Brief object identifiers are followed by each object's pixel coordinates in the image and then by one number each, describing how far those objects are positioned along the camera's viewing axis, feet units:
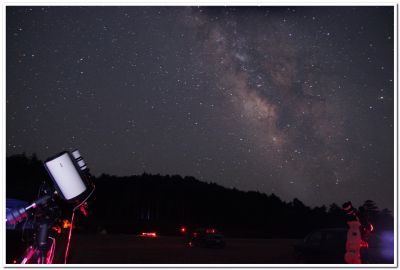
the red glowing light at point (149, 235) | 88.89
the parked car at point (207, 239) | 51.16
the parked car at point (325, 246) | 24.82
